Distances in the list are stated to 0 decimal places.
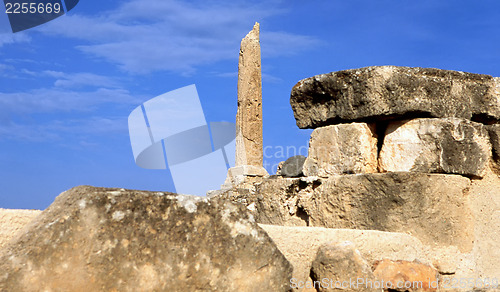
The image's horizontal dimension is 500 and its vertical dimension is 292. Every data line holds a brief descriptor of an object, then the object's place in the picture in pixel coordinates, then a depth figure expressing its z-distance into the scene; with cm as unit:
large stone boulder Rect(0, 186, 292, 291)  230
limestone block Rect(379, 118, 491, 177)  419
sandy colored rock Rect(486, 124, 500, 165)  447
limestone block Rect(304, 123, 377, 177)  431
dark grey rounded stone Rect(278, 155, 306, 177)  486
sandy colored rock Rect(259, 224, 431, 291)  318
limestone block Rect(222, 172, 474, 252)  399
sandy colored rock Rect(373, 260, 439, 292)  330
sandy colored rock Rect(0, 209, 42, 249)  288
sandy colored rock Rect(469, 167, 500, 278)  430
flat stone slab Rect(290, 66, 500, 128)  422
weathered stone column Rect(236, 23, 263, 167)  1408
